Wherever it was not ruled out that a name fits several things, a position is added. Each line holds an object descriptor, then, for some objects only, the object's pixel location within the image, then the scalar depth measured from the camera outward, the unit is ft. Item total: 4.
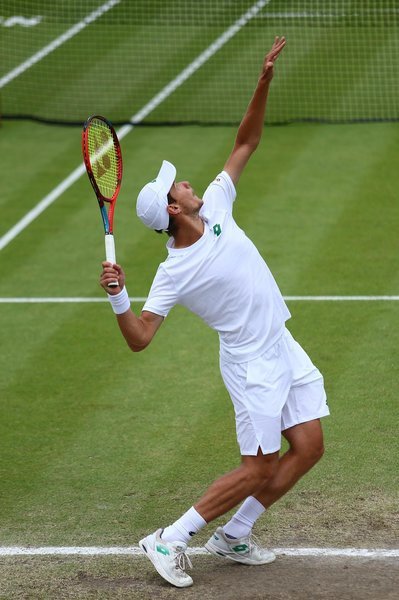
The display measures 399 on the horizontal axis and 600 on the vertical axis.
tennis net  127.34
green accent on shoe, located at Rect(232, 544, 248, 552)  47.08
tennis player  45.85
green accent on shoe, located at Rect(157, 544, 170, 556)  45.66
